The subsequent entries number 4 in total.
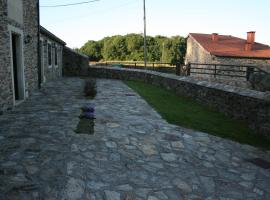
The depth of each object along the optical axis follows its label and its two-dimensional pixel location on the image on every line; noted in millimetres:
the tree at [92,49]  87412
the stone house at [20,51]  8406
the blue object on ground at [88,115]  8273
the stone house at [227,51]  26672
